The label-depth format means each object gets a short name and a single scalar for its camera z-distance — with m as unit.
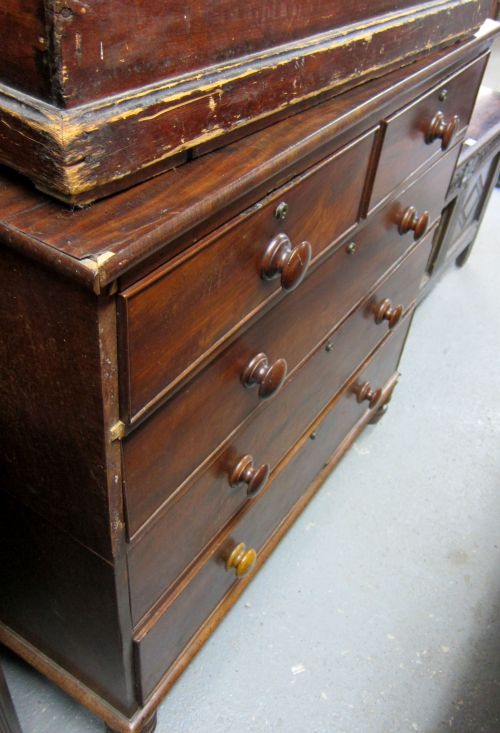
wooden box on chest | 0.46
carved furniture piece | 1.78
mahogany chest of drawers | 0.54
